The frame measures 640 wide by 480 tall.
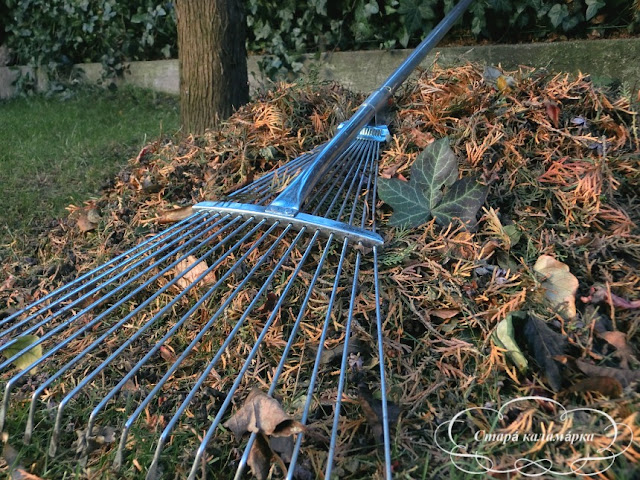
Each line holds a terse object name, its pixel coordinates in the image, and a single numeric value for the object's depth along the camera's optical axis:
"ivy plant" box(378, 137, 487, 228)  0.44
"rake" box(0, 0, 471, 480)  0.33
